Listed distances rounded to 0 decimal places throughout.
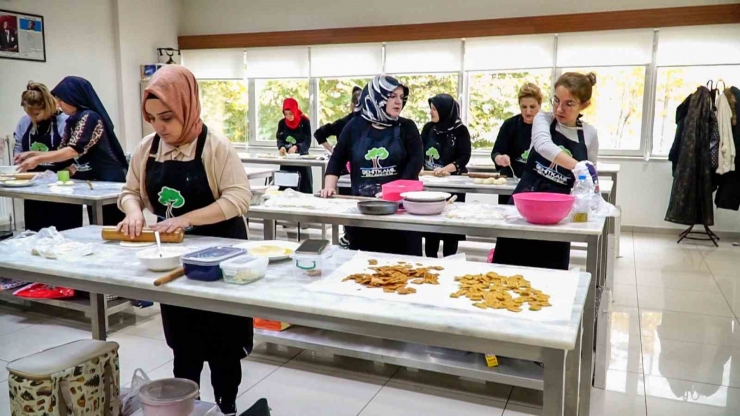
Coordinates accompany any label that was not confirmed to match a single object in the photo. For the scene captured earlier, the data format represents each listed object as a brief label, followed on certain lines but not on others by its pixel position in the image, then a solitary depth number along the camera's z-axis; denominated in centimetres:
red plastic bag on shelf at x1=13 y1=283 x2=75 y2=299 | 332
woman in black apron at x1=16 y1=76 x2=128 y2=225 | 347
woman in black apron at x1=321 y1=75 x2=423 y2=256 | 284
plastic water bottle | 236
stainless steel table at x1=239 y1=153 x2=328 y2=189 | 580
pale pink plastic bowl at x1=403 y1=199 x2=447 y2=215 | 256
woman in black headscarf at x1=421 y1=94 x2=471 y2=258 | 469
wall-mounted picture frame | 613
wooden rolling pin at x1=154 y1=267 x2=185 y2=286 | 146
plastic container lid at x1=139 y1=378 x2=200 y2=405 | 163
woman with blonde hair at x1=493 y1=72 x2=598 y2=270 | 254
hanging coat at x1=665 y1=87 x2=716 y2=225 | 557
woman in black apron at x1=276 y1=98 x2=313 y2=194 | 666
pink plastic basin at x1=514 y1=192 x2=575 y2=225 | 229
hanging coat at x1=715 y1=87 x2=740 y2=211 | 553
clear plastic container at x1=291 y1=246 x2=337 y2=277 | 155
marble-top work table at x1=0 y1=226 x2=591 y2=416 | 116
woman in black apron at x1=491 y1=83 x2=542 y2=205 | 424
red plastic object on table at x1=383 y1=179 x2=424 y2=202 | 276
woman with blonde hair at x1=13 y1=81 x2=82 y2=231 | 363
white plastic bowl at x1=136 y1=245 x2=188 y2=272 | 158
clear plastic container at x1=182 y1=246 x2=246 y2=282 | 150
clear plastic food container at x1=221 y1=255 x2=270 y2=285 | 147
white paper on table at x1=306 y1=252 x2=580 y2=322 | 129
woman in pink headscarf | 184
